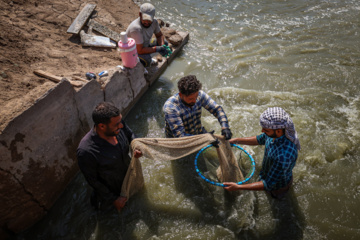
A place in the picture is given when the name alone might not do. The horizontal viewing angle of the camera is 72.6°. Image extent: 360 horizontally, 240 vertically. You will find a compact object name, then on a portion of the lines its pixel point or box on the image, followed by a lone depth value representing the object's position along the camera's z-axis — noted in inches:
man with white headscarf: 134.3
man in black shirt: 129.1
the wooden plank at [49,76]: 199.9
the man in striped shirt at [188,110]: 157.6
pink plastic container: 221.2
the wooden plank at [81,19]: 281.1
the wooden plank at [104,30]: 293.3
